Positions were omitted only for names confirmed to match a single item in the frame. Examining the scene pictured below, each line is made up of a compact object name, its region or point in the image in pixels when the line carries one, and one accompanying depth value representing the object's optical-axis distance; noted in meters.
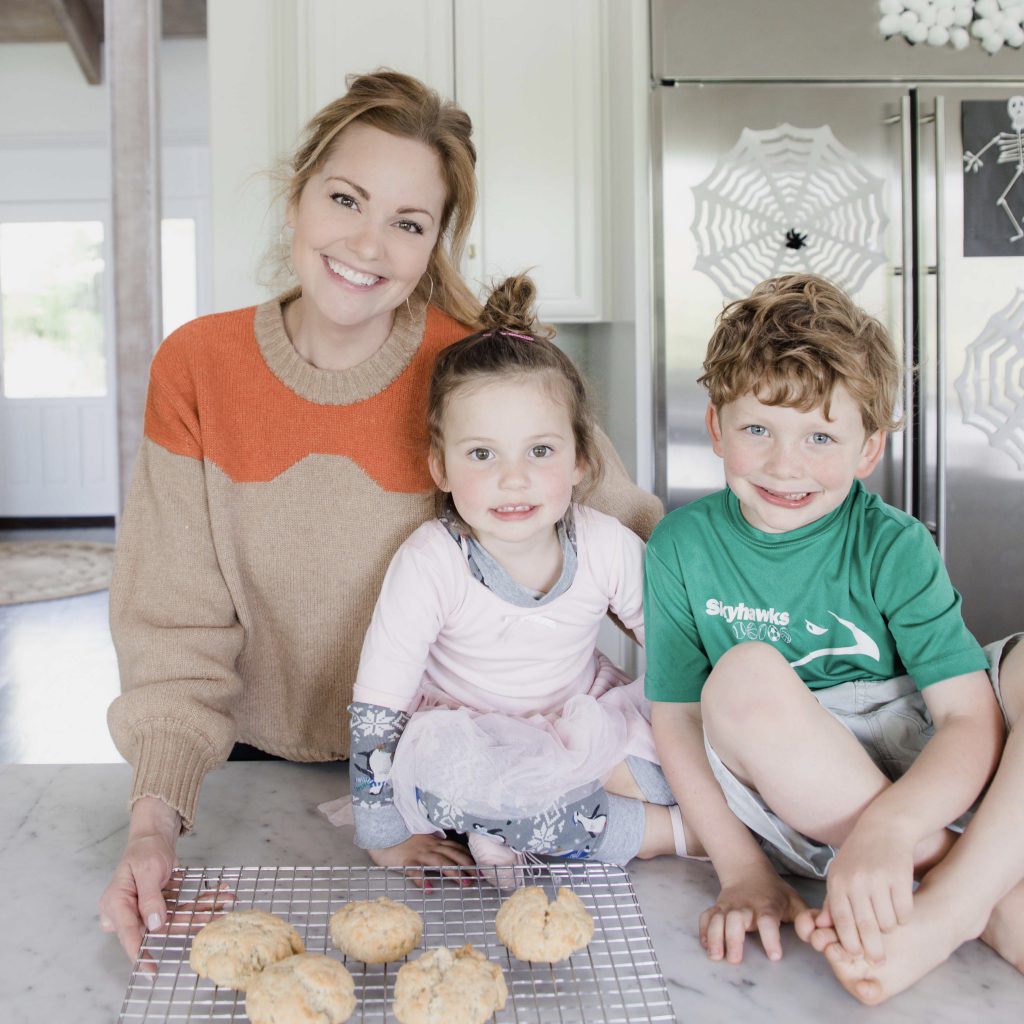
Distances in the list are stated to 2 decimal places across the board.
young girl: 1.10
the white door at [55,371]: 7.19
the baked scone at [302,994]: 0.77
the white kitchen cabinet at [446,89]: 2.58
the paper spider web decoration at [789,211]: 2.45
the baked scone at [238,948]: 0.84
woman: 1.31
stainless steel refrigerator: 2.44
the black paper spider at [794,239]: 2.45
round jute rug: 5.19
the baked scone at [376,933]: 0.89
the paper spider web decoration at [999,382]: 2.49
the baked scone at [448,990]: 0.78
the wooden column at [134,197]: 2.90
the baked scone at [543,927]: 0.87
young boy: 0.93
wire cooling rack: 0.85
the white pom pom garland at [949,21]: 2.43
